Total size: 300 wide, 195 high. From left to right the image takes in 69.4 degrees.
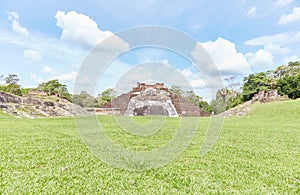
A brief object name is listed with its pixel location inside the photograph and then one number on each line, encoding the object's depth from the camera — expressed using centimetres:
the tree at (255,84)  4638
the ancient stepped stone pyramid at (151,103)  3136
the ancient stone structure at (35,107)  2534
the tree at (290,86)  3723
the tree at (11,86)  5103
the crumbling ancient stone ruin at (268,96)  3907
